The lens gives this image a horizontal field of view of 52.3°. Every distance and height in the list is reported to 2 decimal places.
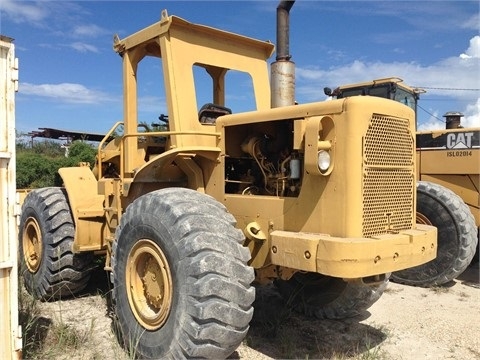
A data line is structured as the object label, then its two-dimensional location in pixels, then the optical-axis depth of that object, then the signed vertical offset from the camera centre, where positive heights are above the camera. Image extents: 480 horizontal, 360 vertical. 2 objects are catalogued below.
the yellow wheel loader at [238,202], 3.34 -0.23
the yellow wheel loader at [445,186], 6.65 -0.20
